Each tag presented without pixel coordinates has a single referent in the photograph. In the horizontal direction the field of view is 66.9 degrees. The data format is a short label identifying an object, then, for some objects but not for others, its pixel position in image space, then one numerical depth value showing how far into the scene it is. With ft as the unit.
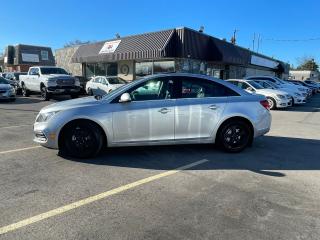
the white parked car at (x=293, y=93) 46.21
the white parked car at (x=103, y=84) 50.20
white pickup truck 45.86
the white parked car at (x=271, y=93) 41.58
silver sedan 14.75
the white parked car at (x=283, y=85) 53.69
